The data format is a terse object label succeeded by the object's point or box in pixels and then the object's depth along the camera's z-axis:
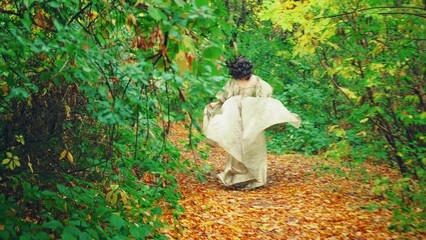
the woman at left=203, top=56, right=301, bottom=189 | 8.27
